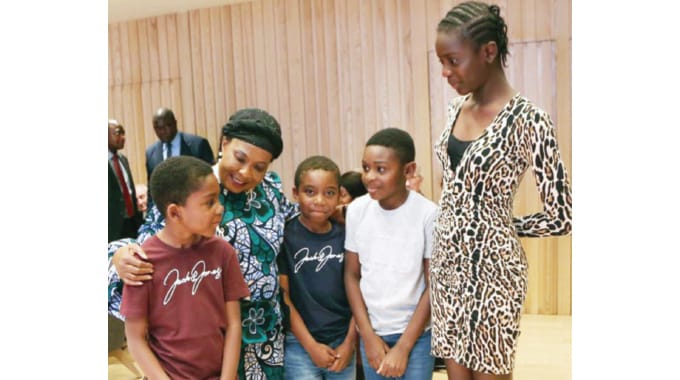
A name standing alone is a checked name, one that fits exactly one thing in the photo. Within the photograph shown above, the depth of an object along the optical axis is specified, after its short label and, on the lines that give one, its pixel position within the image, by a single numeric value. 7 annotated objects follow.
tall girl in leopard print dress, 1.16
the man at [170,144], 4.75
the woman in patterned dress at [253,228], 1.52
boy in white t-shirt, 1.56
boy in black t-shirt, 1.70
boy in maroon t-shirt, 1.33
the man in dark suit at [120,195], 3.57
